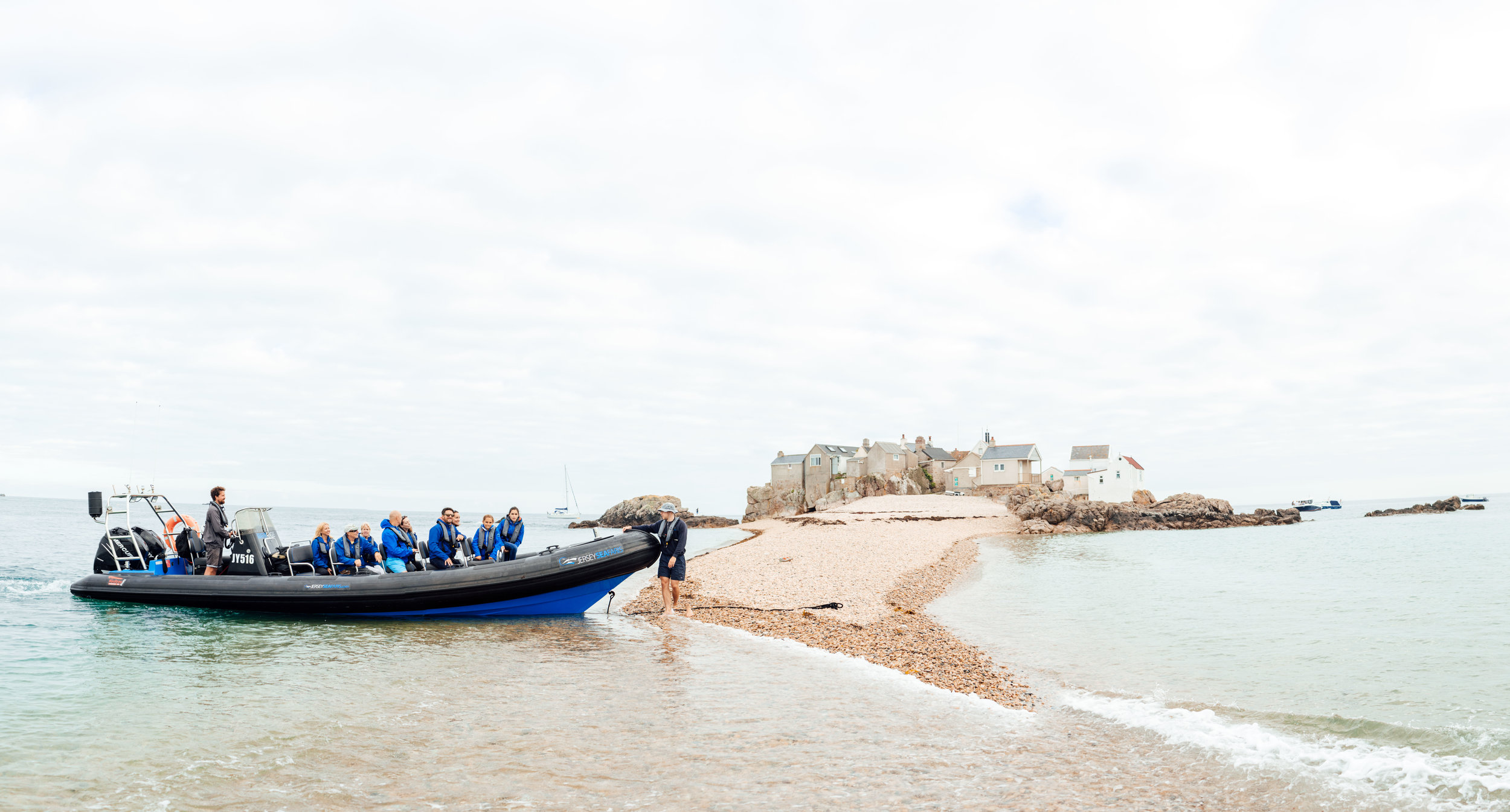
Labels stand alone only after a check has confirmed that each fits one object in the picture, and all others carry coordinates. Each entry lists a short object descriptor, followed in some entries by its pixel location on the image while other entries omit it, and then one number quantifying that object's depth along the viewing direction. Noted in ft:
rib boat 44.27
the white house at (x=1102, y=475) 221.87
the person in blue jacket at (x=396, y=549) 48.26
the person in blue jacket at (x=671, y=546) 43.60
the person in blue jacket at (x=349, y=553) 49.08
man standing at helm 48.34
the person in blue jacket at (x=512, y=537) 49.80
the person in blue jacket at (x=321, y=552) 48.06
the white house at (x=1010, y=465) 227.20
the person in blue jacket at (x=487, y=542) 49.70
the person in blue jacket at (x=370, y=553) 49.67
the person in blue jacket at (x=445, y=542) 47.88
